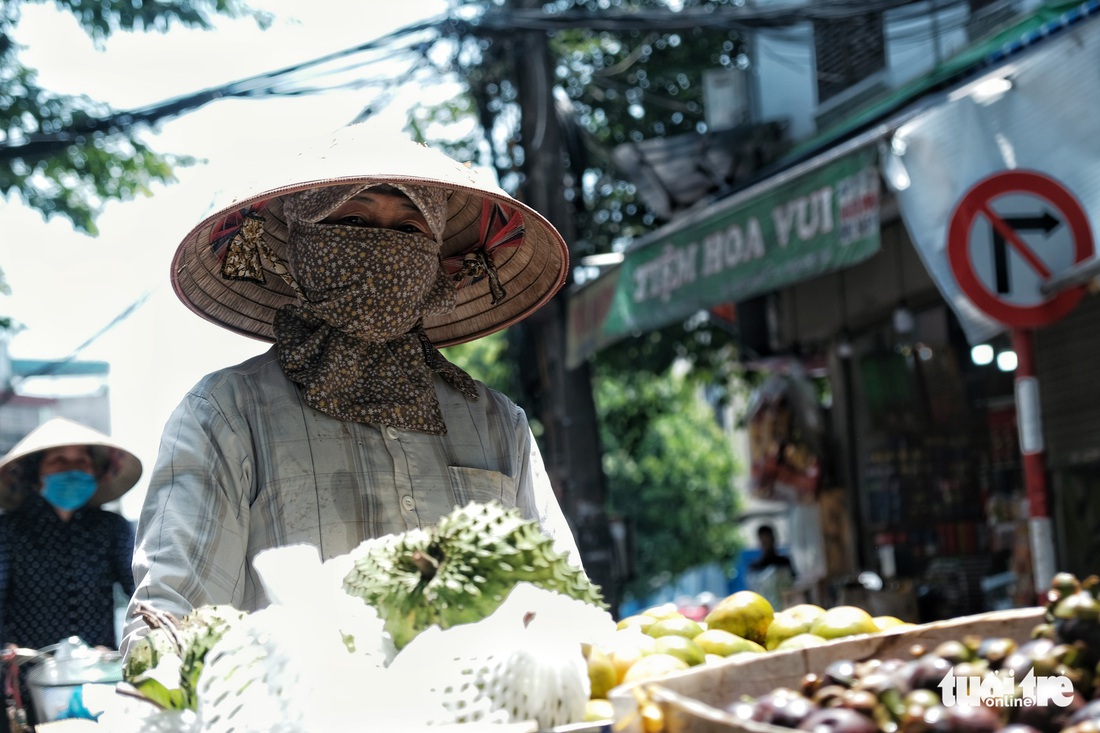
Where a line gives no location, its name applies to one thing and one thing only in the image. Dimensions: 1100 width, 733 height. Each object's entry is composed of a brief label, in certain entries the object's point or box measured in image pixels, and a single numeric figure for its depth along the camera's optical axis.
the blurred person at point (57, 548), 6.46
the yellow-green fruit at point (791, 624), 2.09
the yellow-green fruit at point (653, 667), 1.75
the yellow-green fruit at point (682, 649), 1.92
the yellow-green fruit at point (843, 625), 2.01
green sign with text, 6.20
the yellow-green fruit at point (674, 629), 2.09
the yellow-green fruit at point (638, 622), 2.15
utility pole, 8.39
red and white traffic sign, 5.31
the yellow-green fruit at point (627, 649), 1.88
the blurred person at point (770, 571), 10.69
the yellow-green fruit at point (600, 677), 1.83
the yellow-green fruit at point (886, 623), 2.11
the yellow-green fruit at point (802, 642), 1.79
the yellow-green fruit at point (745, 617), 2.20
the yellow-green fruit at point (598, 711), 1.68
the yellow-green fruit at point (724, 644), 1.99
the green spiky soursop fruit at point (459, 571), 1.80
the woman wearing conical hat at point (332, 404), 2.32
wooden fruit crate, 1.42
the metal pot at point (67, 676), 4.74
